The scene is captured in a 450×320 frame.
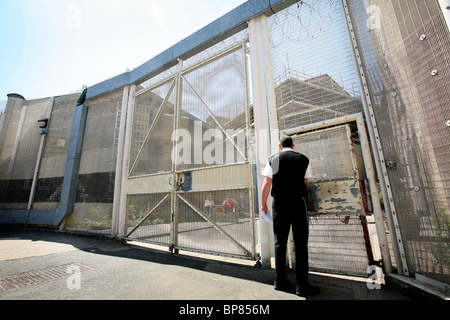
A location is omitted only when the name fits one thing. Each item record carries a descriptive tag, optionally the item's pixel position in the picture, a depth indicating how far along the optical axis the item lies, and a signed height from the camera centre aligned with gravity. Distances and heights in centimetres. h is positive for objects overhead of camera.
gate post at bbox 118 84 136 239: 529 +110
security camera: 800 +356
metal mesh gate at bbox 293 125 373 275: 249 -7
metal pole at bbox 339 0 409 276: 221 +64
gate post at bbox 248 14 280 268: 310 +173
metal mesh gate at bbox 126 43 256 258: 351 +93
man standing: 213 -8
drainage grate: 241 -87
